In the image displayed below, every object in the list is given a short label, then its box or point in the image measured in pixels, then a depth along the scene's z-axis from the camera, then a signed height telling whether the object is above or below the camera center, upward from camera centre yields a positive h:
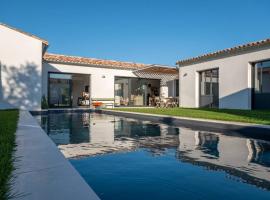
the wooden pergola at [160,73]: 17.48 +2.54
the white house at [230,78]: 11.59 +1.41
